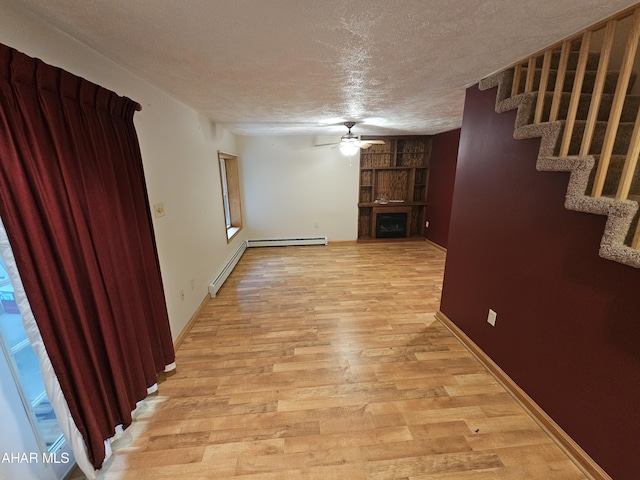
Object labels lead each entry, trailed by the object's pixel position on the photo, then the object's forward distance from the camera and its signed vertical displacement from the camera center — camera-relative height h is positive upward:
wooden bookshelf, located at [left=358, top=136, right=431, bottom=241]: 5.45 -0.04
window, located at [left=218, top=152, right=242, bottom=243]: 4.90 -0.26
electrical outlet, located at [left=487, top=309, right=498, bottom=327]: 2.01 -1.09
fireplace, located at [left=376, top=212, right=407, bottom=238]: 5.68 -1.01
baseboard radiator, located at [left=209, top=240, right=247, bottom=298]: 3.22 -1.31
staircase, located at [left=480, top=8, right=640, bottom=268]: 1.17 +0.28
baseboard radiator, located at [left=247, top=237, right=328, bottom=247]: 5.36 -1.29
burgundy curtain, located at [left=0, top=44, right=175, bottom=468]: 0.98 -0.23
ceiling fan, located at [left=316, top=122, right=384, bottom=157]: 3.71 +0.51
